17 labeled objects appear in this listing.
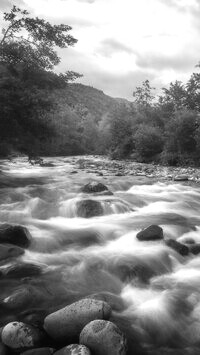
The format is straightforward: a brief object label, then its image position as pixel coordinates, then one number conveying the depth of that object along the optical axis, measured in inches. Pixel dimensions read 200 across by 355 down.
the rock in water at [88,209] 465.5
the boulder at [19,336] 169.0
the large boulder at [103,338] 162.7
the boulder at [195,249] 322.0
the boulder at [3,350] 165.8
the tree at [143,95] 2755.9
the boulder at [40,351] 161.6
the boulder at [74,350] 157.3
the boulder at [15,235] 316.2
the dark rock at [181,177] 817.2
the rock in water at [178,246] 320.5
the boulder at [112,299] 228.4
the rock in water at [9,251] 289.4
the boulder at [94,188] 592.4
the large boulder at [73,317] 177.9
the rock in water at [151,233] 351.6
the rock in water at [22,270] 258.7
